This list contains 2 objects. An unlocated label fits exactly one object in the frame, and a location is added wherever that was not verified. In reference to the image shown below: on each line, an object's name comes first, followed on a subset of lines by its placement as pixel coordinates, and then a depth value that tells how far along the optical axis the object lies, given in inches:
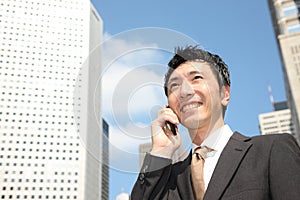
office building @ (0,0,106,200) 2549.2
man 60.4
